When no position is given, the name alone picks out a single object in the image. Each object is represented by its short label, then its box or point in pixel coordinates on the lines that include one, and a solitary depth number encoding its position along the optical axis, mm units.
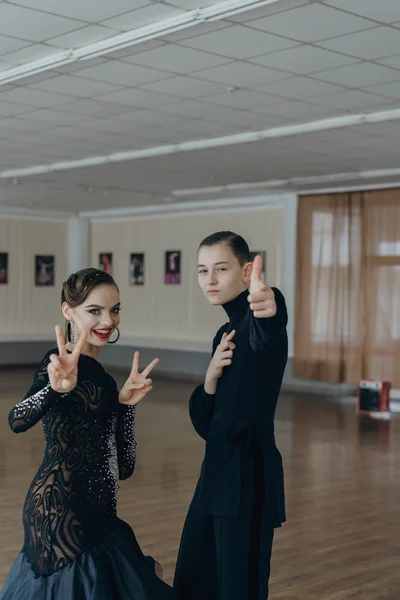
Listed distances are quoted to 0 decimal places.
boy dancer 2775
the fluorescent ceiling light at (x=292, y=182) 12188
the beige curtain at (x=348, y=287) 13203
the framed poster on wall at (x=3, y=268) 18375
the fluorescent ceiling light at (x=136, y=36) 5380
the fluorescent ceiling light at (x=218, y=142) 8555
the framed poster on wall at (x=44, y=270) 18828
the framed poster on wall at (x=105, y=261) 18900
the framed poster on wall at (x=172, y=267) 17375
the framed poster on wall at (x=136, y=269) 18203
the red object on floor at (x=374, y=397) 12070
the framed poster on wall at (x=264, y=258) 15488
